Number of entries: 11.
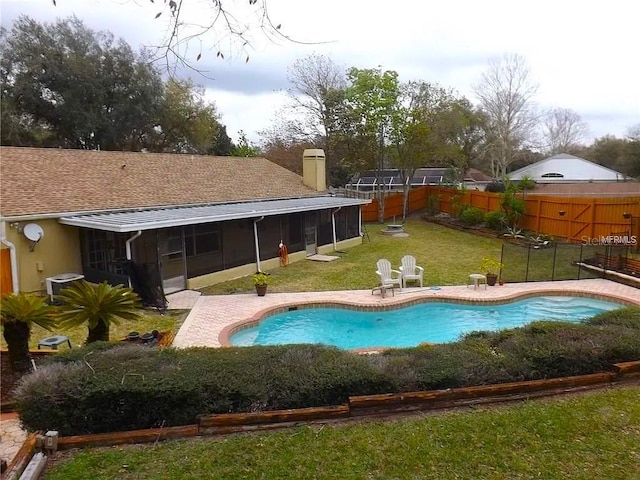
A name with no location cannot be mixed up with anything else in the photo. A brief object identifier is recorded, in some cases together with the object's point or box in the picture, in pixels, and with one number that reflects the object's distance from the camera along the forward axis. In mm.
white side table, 13703
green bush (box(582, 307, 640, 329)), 6371
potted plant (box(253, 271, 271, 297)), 13062
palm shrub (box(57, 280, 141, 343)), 7148
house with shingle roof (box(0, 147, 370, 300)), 11773
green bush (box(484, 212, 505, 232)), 22753
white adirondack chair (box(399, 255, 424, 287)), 14195
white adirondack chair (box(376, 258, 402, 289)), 13242
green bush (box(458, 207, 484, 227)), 24519
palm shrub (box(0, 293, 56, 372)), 6473
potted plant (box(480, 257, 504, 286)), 14180
